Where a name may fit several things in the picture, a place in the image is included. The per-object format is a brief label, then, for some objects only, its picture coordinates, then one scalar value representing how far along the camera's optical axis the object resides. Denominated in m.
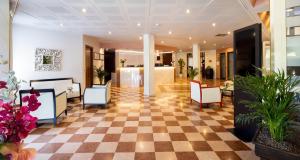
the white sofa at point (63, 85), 6.48
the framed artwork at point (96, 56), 10.23
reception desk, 11.92
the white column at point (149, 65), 8.45
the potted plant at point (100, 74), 9.38
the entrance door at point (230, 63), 15.91
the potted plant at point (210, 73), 17.55
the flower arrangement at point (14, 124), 0.74
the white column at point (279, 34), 2.57
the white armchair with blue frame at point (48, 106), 4.05
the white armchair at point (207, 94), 5.70
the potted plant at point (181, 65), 18.05
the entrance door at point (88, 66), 8.79
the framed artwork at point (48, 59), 7.05
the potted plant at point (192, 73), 8.38
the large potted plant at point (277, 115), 1.92
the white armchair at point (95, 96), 5.75
